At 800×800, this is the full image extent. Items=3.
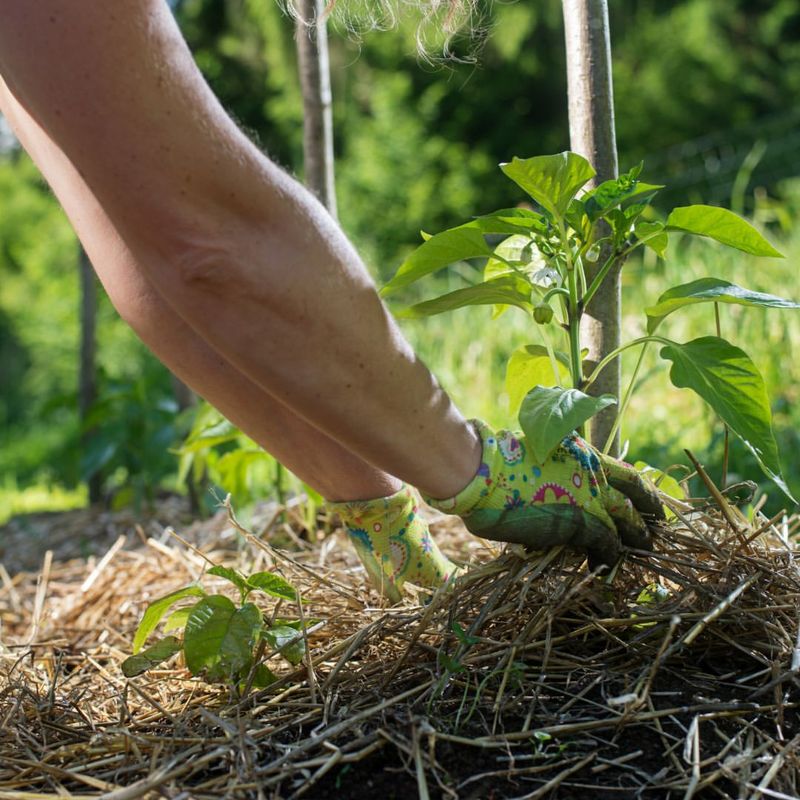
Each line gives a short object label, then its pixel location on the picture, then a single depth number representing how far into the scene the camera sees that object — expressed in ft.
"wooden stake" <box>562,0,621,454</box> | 4.78
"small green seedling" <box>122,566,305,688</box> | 4.16
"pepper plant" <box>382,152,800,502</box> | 3.98
